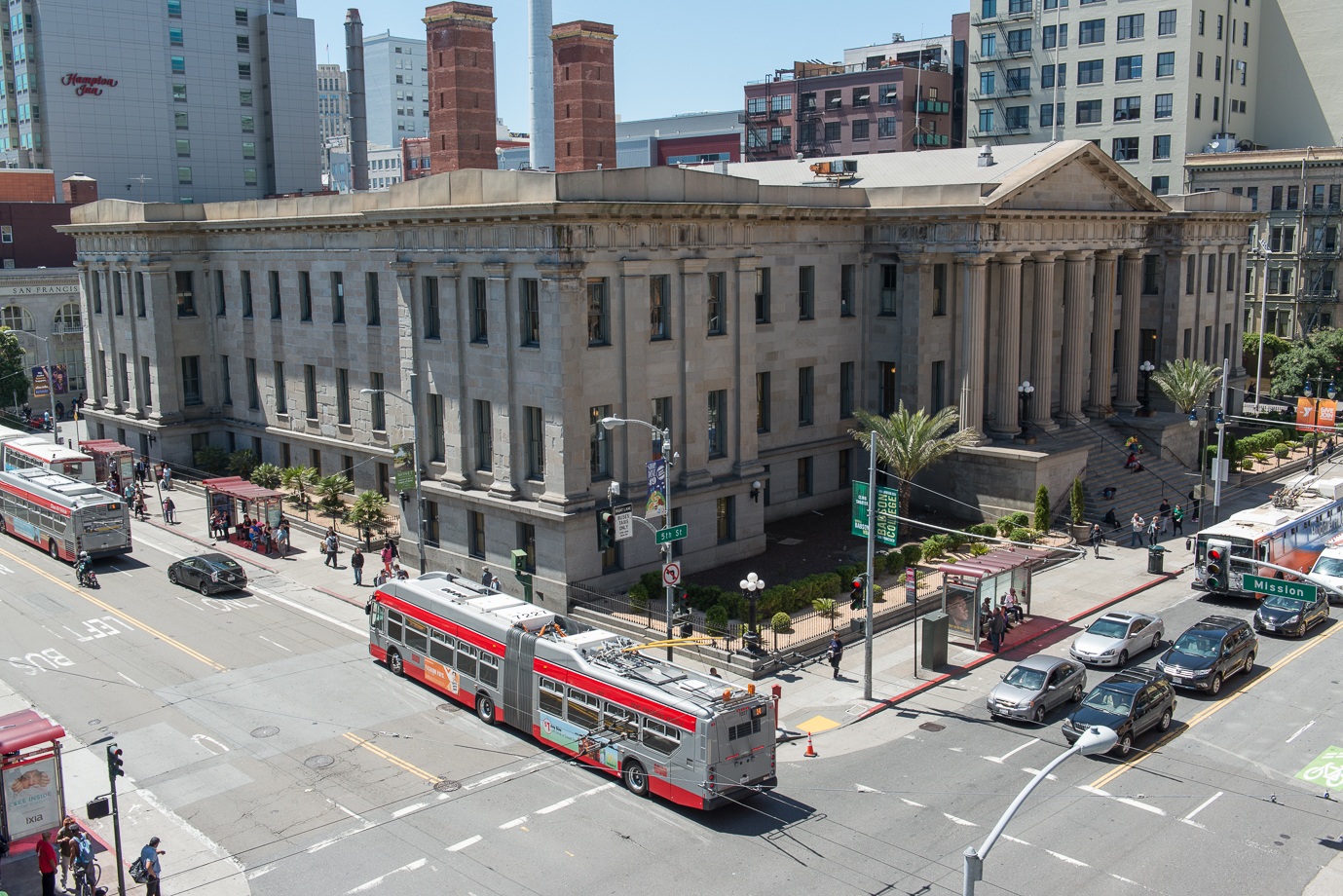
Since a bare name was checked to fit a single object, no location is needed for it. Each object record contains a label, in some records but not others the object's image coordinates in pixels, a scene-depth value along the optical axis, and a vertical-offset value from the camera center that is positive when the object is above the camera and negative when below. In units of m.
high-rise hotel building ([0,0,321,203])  96.25 +14.49
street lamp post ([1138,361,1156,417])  65.69 -7.77
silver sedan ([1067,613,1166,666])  36.47 -12.63
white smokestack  108.56 +17.28
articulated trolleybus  26.31 -11.17
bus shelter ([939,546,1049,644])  38.84 -11.53
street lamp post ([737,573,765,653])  36.41 -11.25
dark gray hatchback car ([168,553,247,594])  45.19 -12.50
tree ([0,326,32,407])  81.00 -7.68
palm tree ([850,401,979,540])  49.31 -8.21
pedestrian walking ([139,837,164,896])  22.64 -12.05
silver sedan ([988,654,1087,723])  32.03 -12.49
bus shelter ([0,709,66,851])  24.06 -11.05
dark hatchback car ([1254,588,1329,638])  39.75 -12.85
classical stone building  41.28 -3.10
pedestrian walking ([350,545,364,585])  45.81 -12.23
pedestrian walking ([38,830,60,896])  23.47 -12.37
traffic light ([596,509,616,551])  38.88 -9.30
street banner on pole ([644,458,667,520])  37.03 -7.60
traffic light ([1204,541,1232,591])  43.69 -12.10
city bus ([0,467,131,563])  48.72 -11.14
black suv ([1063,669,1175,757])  29.98 -12.21
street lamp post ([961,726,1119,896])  16.98 -7.83
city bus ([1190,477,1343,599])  43.62 -11.40
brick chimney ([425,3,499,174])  73.50 +11.47
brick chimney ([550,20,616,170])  75.44 +10.81
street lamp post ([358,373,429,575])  44.75 -9.58
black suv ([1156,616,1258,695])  34.25 -12.38
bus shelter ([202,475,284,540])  51.75 -11.08
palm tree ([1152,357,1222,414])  62.97 -7.30
